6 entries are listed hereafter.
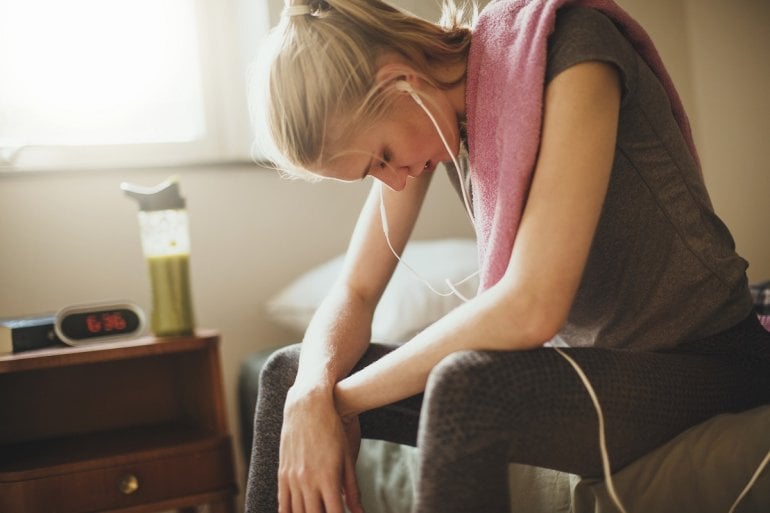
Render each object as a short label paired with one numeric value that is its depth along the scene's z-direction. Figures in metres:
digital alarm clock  1.25
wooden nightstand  1.15
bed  0.73
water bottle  1.30
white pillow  1.38
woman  0.67
